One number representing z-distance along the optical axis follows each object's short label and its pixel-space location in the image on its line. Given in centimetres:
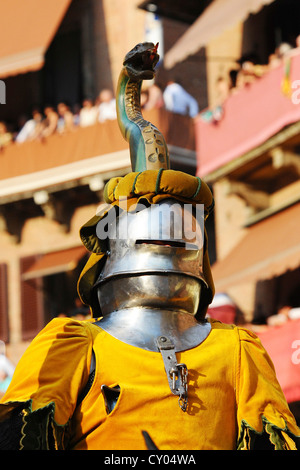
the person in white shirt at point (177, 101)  1747
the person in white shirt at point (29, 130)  1897
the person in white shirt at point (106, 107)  1753
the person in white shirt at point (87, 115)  1828
